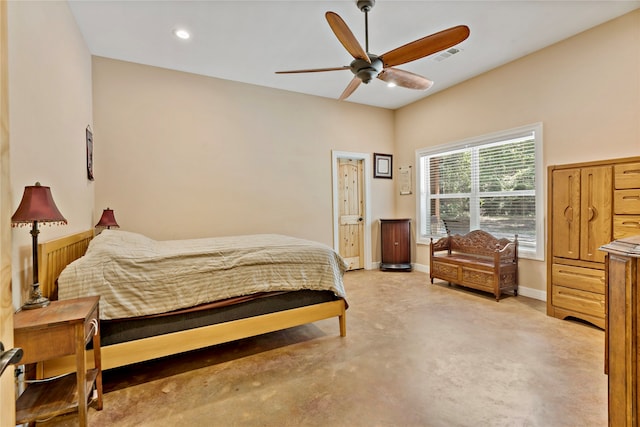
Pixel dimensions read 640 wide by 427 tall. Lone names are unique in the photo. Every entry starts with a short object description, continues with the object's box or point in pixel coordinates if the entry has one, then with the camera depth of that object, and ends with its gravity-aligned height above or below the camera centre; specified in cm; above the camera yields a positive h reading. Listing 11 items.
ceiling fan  213 +125
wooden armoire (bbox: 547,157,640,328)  261 -16
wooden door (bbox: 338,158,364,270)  525 -3
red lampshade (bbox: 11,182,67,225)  149 +2
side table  136 -63
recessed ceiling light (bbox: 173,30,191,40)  306 +184
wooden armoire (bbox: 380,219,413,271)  524 -61
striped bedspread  189 -45
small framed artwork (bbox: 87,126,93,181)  318 +62
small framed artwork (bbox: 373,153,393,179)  549 +81
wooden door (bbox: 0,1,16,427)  66 -7
